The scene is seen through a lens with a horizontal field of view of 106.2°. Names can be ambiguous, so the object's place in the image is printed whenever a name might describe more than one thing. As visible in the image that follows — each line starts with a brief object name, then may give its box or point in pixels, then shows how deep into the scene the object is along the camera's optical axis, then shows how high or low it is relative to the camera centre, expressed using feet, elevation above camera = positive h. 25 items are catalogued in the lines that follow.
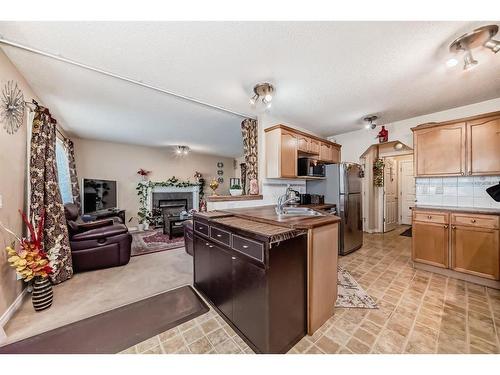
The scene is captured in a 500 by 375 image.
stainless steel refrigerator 11.12 -0.68
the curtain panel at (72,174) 13.85 +1.08
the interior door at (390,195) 16.72 -0.82
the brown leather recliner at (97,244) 8.95 -2.79
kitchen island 4.22 -2.26
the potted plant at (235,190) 10.10 -0.14
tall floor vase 6.17 -3.54
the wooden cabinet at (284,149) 10.15 +2.21
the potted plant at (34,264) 5.85 -2.44
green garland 18.95 -1.04
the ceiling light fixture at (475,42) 5.00 +4.06
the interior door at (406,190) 18.57 -0.35
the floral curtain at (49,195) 7.20 -0.27
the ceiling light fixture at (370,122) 11.30 +4.06
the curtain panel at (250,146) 10.87 +2.42
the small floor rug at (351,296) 6.36 -3.99
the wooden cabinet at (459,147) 7.91 +1.80
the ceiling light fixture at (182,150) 19.03 +3.88
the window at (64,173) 13.33 +1.09
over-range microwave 11.52 +1.17
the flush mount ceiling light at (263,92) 7.59 +3.96
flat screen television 14.74 -0.57
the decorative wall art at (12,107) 5.83 +2.71
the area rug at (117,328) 4.72 -4.01
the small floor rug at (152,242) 12.24 -4.04
